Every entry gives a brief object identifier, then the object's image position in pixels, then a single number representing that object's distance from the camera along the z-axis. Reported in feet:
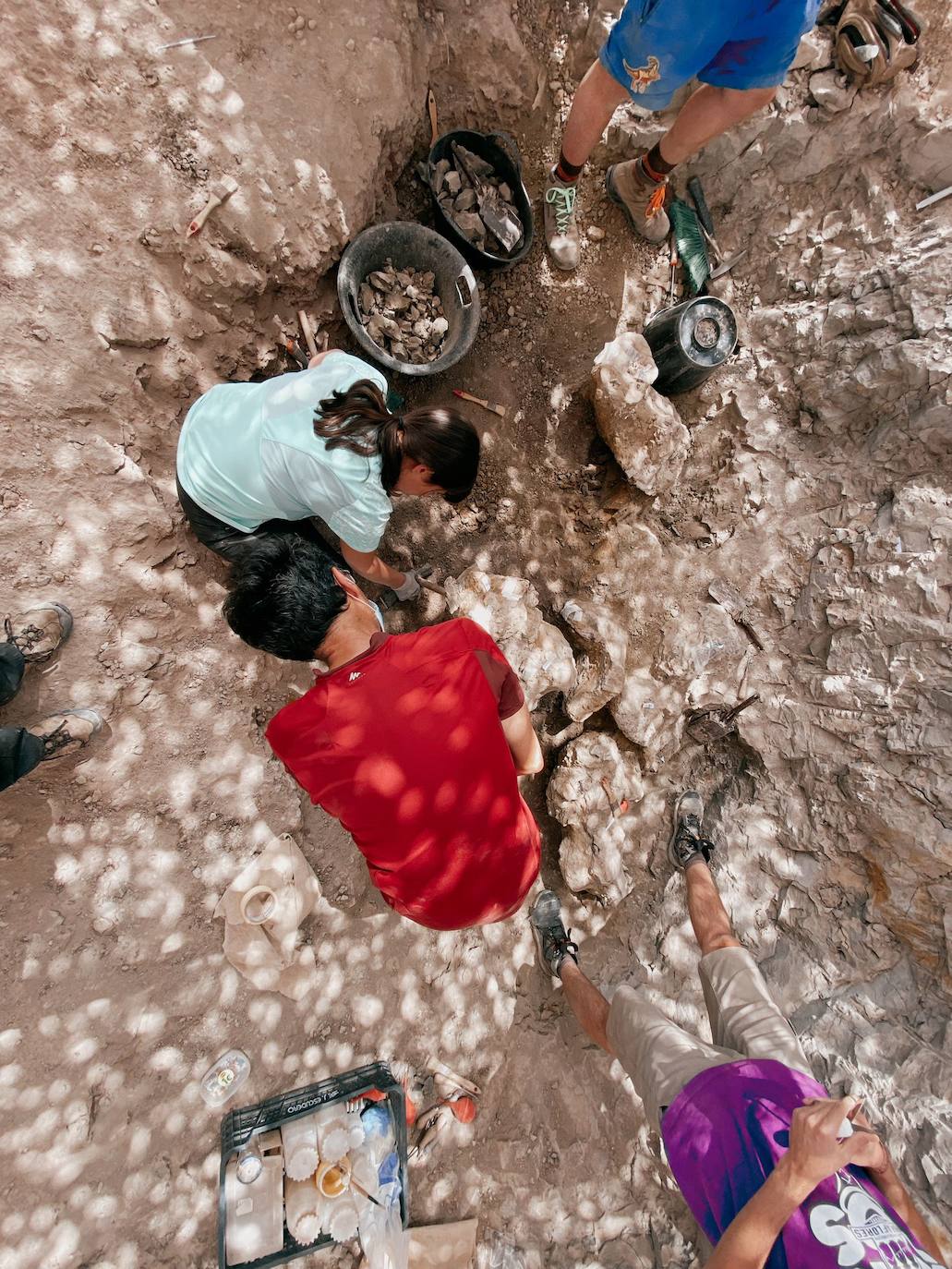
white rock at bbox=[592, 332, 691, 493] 10.57
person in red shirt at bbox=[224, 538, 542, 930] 5.36
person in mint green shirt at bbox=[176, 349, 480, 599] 6.28
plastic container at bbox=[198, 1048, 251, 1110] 7.59
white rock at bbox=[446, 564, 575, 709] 9.65
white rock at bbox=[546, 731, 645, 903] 9.75
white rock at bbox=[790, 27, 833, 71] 10.63
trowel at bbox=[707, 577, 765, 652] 10.50
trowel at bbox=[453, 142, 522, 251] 10.50
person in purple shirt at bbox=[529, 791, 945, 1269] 4.75
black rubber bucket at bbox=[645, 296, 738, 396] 10.67
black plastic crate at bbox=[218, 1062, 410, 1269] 7.15
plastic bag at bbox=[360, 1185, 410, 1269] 7.49
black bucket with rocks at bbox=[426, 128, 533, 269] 10.24
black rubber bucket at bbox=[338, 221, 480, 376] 8.91
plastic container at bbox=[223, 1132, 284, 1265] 7.06
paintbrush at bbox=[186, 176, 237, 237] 7.86
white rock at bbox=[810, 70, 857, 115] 10.75
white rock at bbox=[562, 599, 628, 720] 10.14
